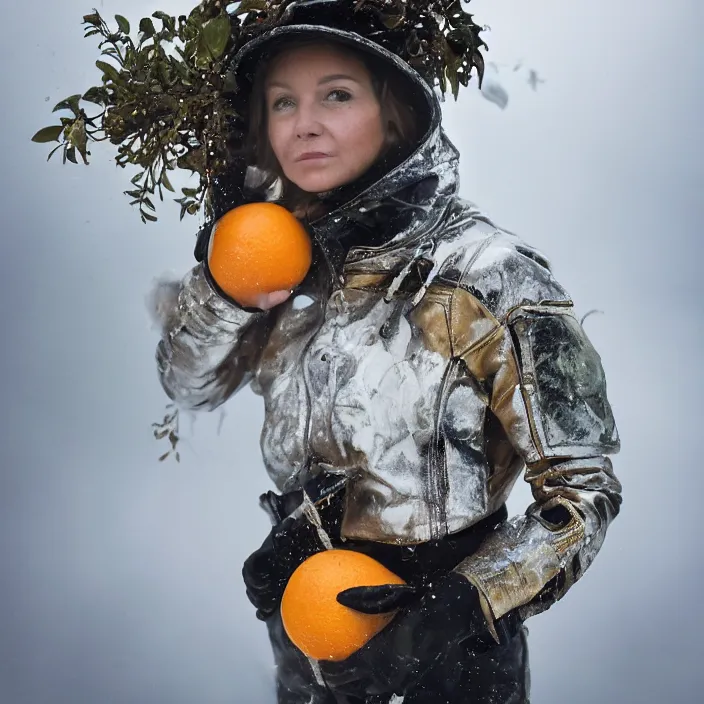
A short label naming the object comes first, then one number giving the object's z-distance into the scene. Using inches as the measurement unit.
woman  74.1
